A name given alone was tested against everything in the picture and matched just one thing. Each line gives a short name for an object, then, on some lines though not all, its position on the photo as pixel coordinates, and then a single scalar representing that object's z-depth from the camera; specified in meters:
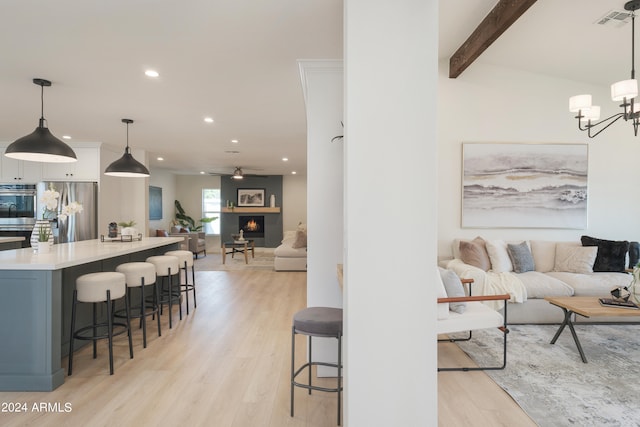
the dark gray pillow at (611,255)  4.42
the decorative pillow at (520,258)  4.47
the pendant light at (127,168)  4.39
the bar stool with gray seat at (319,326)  2.20
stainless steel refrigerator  5.84
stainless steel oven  5.93
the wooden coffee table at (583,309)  3.00
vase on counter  3.29
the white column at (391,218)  1.61
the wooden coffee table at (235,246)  8.39
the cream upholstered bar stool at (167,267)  4.02
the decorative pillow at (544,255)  4.65
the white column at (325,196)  2.83
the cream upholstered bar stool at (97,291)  2.83
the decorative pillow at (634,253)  4.52
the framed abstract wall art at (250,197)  11.72
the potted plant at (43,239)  3.27
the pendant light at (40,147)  3.07
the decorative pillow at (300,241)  7.62
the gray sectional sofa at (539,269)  3.94
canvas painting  4.86
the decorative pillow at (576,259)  4.43
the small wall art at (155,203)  9.91
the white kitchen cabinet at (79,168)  6.08
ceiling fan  9.72
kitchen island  2.56
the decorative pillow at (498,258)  4.39
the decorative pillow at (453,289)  2.91
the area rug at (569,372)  2.28
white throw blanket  3.89
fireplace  11.70
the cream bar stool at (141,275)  3.40
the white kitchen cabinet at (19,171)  6.06
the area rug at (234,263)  7.98
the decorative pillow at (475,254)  4.36
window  11.87
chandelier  2.96
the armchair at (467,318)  2.75
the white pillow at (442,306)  2.75
